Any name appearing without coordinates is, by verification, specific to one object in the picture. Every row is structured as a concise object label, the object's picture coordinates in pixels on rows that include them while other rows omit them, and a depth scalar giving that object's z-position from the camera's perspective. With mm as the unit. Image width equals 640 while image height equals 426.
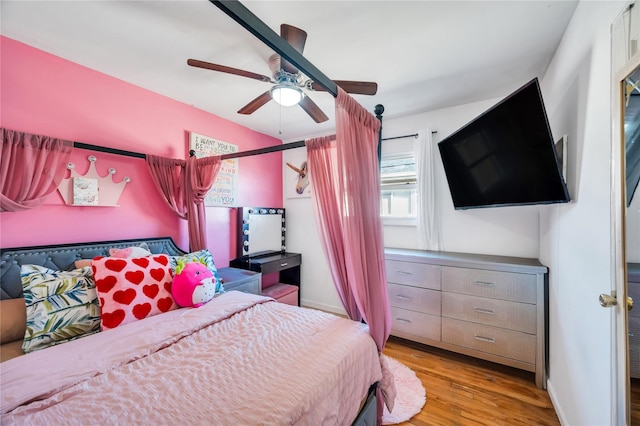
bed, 862
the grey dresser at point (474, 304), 1980
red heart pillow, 1453
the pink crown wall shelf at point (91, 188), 1864
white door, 875
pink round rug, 1659
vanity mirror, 3113
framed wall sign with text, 2732
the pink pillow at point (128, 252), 1826
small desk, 2921
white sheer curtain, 2719
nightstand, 2261
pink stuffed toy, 1706
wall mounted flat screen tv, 1450
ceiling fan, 1387
